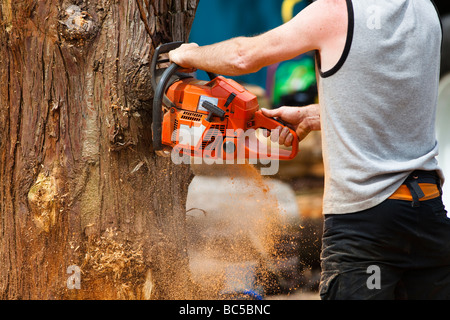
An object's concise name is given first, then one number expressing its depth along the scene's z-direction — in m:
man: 4.64
